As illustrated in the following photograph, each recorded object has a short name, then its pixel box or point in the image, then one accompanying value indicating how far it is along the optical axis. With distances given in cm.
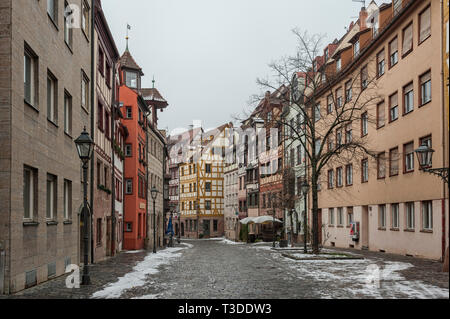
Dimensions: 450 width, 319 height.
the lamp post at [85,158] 1498
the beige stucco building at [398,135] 2395
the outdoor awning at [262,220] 5000
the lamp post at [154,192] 3318
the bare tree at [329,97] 2717
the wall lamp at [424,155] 1711
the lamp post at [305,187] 2822
